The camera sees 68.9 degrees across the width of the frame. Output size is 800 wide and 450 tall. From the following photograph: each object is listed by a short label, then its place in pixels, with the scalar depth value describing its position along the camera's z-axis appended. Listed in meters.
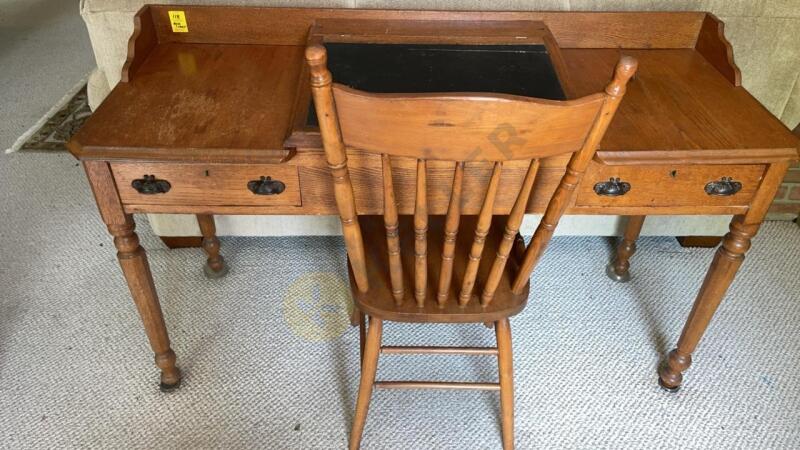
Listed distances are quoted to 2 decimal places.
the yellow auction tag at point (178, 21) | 1.36
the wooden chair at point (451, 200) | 0.75
